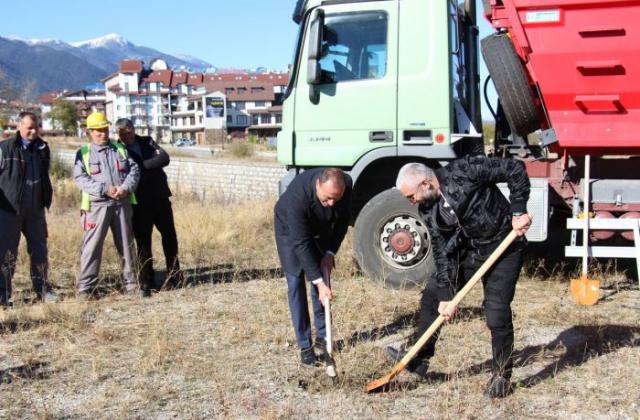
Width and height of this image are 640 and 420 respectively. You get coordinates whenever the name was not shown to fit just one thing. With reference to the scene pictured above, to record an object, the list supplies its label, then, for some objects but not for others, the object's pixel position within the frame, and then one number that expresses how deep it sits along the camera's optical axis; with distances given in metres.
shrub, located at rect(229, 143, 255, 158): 40.00
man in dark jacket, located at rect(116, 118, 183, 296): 6.83
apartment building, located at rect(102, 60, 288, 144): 90.06
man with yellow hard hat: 6.45
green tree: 79.06
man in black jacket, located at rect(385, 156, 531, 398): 4.04
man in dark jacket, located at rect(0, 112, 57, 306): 6.30
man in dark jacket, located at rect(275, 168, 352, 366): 4.35
